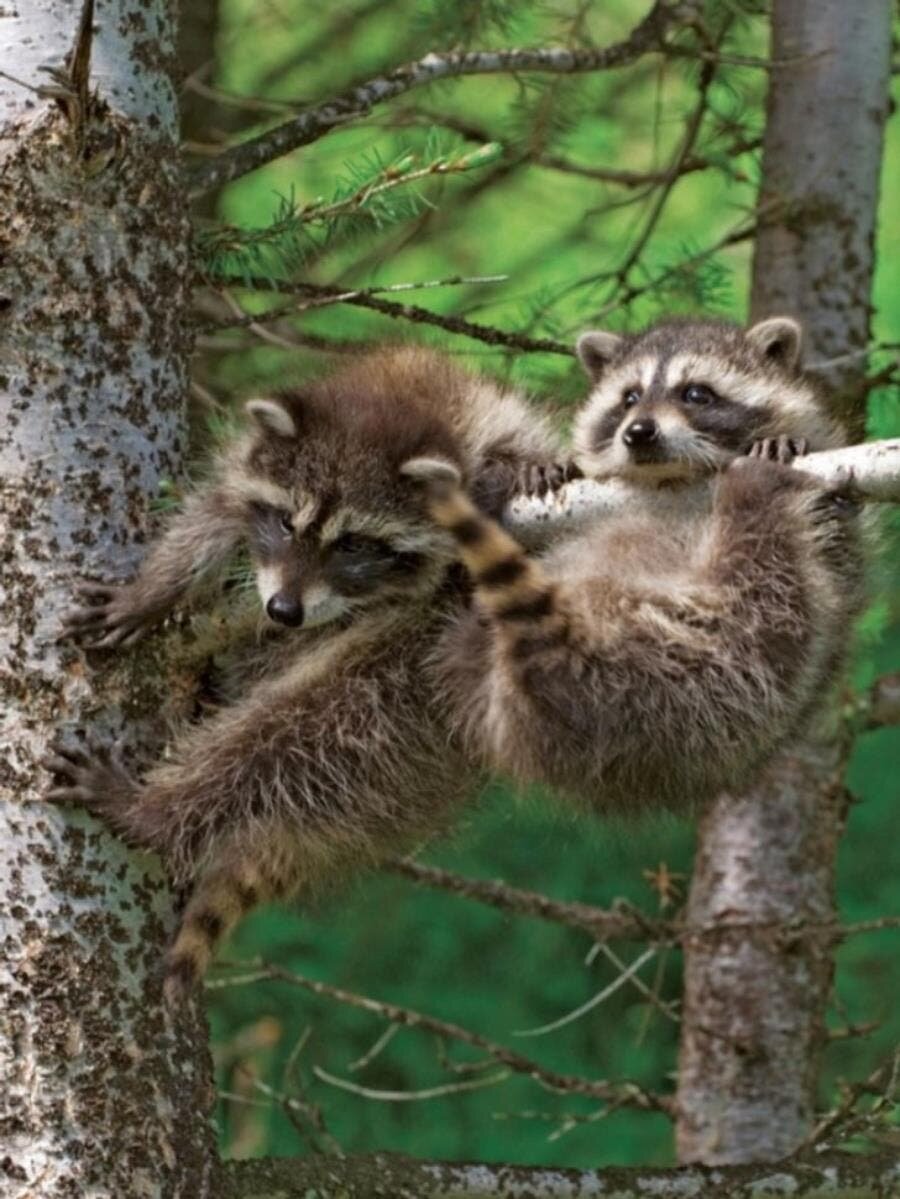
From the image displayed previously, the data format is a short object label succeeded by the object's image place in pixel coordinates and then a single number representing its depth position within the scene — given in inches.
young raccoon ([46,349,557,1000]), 233.9
